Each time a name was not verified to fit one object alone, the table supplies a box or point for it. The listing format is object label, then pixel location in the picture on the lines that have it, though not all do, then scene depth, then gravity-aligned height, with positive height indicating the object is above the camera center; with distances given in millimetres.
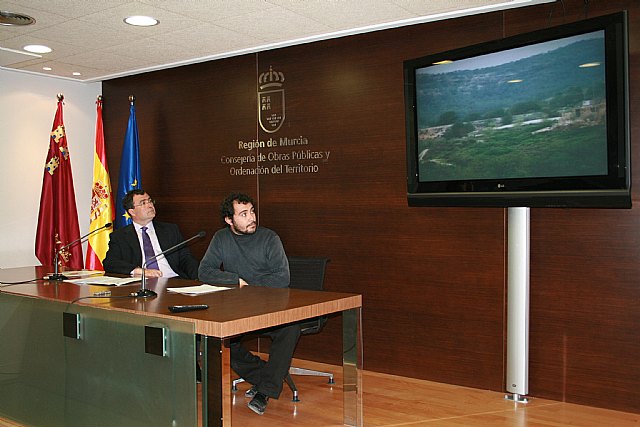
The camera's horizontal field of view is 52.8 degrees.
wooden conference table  2773 -665
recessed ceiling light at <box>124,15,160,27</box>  4191 +1250
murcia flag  5902 +37
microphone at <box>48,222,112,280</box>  4176 -420
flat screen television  3328 +468
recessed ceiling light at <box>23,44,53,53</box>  4992 +1282
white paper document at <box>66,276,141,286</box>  3934 -442
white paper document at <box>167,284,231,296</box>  3552 -459
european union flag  5988 +382
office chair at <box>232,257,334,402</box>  4465 -482
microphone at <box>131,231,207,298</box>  3441 -447
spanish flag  5973 +59
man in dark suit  4961 -257
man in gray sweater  3998 -361
